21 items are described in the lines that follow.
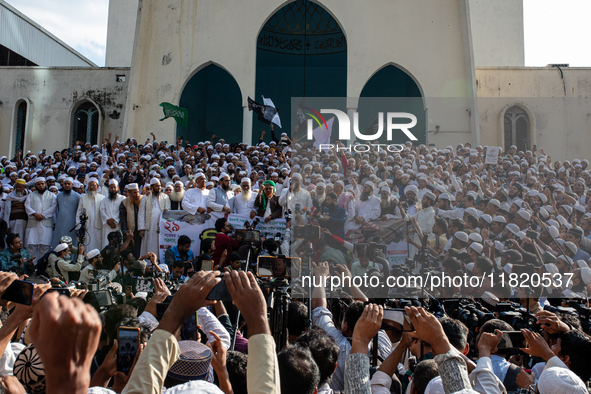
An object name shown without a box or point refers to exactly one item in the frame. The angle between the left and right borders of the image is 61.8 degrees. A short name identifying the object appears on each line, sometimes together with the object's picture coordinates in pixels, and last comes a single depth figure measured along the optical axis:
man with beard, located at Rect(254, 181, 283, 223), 8.16
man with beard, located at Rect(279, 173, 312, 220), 7.33
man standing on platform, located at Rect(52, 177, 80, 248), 9.04
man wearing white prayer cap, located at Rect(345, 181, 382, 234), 6.09
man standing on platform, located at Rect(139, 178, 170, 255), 8.37
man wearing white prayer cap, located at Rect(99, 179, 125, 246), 8.59
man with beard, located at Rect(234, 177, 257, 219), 8.49
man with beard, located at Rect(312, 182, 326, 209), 6.87
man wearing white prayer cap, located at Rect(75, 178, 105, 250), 8.80
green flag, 15.68
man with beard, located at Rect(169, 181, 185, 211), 8.73
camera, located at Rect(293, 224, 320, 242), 4.90
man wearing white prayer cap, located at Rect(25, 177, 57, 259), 8.90
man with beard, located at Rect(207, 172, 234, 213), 8.31
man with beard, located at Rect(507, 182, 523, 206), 7.55
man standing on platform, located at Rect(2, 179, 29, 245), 8.95
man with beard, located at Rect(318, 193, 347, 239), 6.01
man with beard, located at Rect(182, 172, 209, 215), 8.26
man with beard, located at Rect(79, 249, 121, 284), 6.95
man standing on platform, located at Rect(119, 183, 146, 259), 8.52
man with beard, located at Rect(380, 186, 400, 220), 6.40
